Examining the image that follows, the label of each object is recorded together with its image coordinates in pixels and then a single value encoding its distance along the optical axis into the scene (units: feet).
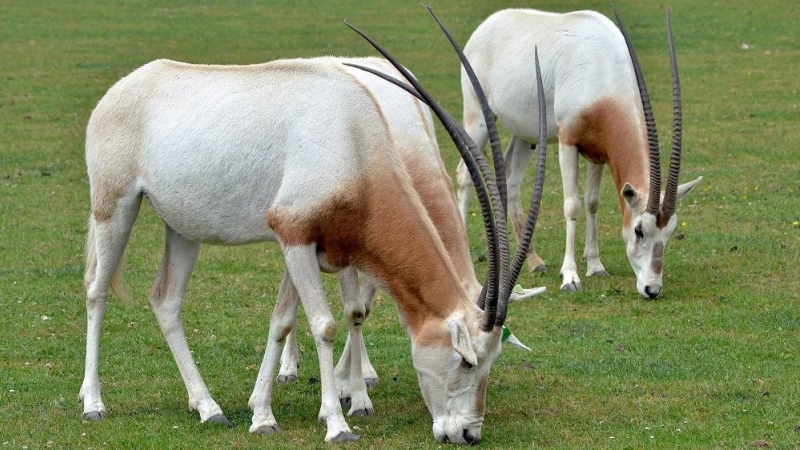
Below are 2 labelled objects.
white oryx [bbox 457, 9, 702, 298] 69.72
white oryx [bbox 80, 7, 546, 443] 44.96
